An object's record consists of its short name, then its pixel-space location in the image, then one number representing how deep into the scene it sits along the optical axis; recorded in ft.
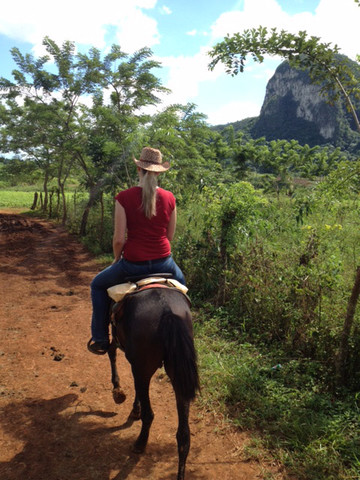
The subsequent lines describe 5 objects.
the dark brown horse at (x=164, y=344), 8.06
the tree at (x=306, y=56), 11.57
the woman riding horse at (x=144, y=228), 9.36
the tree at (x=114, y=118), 31.73
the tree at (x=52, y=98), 49.19
